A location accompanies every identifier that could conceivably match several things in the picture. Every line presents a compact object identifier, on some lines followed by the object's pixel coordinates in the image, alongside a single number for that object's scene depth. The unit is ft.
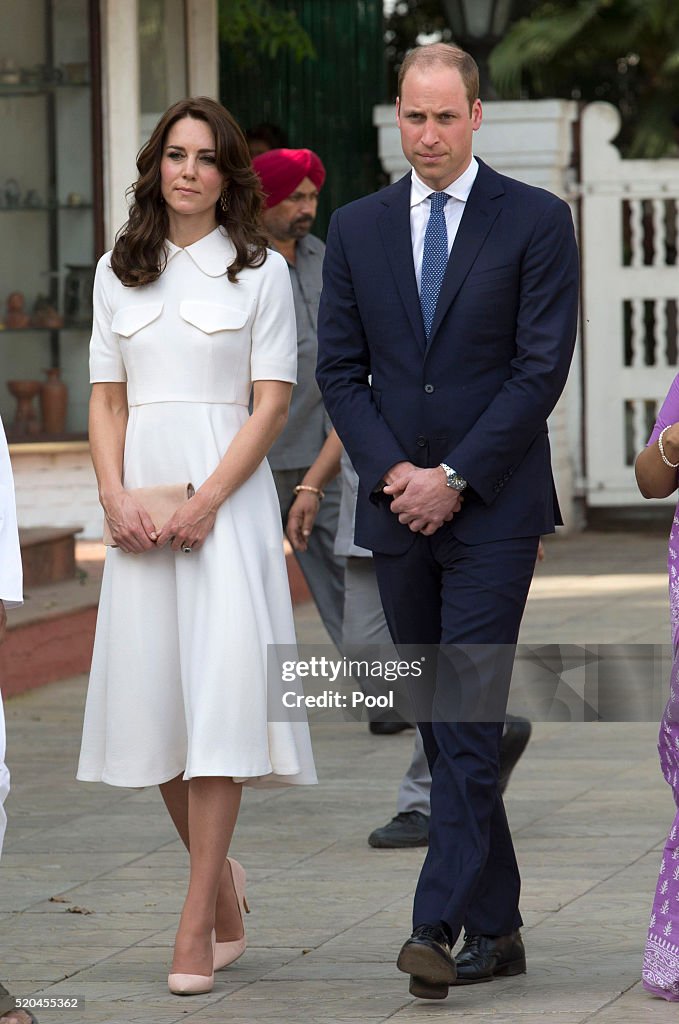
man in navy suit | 27.81
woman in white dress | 28.84
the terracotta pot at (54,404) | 75.77
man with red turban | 44.09
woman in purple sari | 27.43
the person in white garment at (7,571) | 26.25
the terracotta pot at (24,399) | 75.72
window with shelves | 75.77
